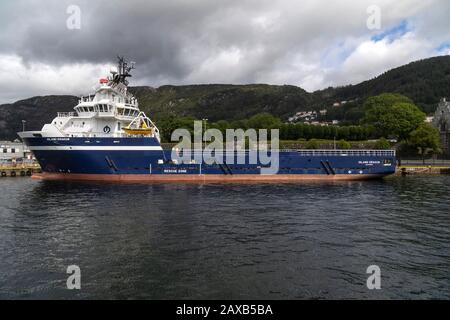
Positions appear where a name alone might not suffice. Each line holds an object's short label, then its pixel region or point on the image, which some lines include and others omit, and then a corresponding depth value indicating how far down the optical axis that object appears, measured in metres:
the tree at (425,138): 74.70
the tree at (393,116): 83.56
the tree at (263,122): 108.12
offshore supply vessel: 42.03
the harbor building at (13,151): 78.56
